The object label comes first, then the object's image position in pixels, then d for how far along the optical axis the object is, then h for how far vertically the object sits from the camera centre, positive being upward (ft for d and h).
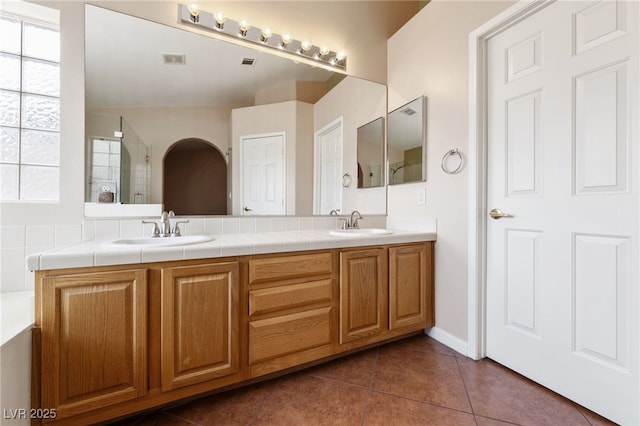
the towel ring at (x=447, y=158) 6.26 +1.17
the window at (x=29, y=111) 4.94 +1.79
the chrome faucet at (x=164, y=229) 5.48 -0.31
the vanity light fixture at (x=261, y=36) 5.98 +4.15
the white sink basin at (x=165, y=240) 4.76 -0.48
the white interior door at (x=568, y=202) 4.09 +0.19
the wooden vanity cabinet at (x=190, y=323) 3.67 -1.74
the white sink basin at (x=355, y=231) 6.30 -0.45
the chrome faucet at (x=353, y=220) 7.77 -0.19
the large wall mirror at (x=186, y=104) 5.35 +2.38
